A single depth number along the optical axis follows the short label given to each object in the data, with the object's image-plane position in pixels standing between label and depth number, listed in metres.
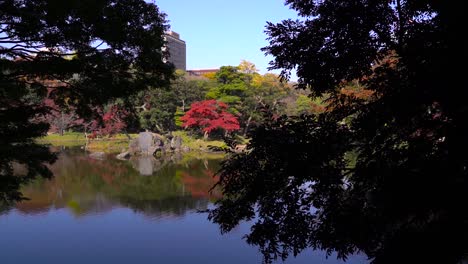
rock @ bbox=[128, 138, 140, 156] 21.48
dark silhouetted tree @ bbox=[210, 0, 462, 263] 1.94
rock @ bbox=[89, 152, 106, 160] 20.81
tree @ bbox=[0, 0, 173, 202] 4.31
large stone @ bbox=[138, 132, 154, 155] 21.38
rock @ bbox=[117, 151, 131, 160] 20.47
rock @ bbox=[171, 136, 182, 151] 22.88
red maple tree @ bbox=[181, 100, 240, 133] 22.19
